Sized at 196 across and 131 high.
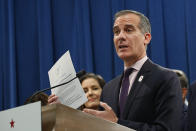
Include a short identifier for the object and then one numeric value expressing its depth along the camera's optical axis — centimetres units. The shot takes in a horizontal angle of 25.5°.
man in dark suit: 169
